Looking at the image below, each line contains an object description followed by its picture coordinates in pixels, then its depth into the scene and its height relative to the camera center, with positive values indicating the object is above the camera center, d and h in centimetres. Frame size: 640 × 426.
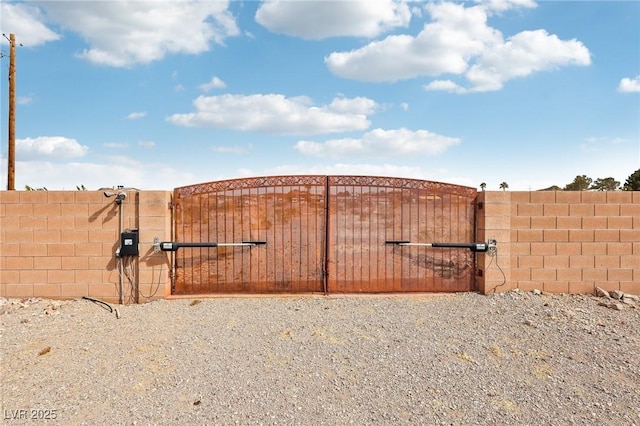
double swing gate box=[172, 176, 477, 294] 635 -37
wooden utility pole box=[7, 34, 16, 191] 921 +226
